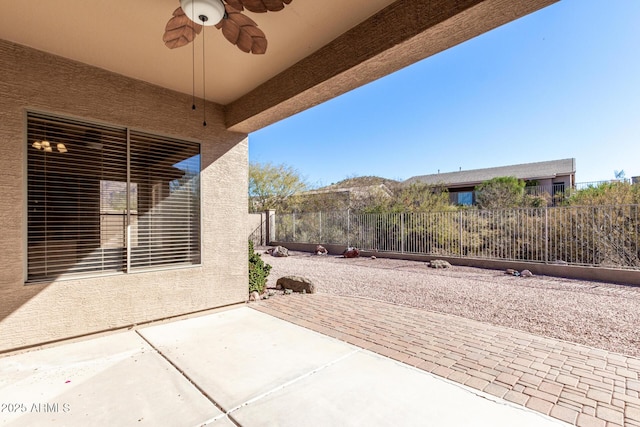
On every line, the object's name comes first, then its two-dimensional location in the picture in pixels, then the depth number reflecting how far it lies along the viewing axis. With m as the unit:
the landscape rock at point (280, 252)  12.30
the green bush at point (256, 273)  5.30
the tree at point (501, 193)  12.15
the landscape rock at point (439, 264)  8.80
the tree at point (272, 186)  18.91
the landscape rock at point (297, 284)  5.70
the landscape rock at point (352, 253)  11.38
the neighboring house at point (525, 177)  17.17
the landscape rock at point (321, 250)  12.63
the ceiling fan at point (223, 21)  2.20
